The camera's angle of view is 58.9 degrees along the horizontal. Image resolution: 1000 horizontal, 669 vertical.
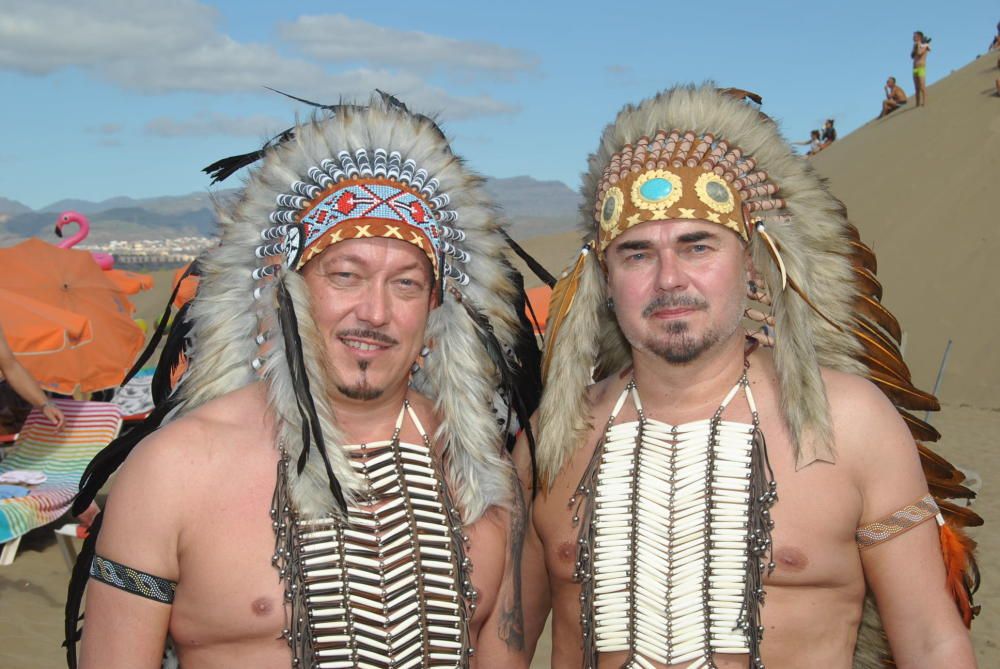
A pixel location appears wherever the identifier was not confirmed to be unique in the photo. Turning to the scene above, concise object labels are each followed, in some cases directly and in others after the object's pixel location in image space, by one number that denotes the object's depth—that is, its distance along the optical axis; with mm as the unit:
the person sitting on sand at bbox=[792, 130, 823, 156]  30642
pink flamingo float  12141
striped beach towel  6823
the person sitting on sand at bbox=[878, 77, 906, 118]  26844
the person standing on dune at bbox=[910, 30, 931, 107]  21828
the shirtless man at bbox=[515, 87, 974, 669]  2586
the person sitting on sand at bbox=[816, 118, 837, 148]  30641
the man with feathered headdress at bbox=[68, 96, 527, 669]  2387
